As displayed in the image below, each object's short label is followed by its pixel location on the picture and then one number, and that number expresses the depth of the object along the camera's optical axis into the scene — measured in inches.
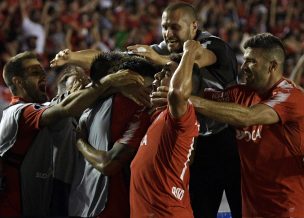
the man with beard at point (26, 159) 343.3
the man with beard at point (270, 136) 318.0
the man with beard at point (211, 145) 370.6
